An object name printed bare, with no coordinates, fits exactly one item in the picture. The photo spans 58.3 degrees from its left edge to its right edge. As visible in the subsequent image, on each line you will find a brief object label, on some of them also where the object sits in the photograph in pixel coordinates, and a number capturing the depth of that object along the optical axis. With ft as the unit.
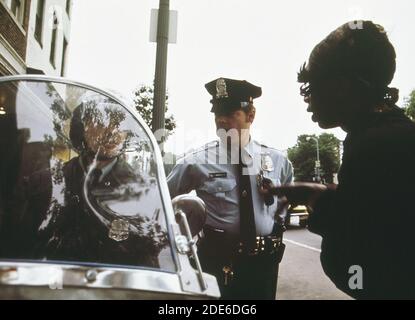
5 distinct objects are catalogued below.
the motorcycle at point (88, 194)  4.23
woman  3.86
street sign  10.47
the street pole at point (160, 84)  10.21
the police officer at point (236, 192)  7.15
